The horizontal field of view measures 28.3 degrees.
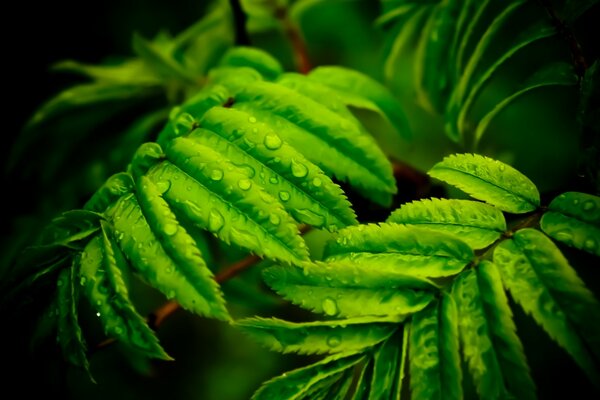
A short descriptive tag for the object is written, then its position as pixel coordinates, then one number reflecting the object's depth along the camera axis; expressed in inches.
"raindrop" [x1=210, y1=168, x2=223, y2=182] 10.2
